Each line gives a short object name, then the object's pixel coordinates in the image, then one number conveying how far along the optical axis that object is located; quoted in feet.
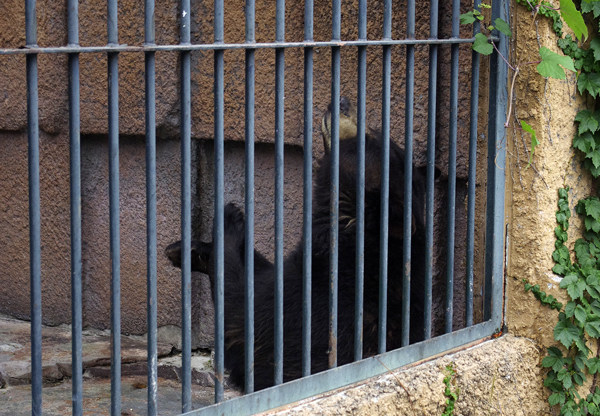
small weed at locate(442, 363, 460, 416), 9.02
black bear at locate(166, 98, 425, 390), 10.21
